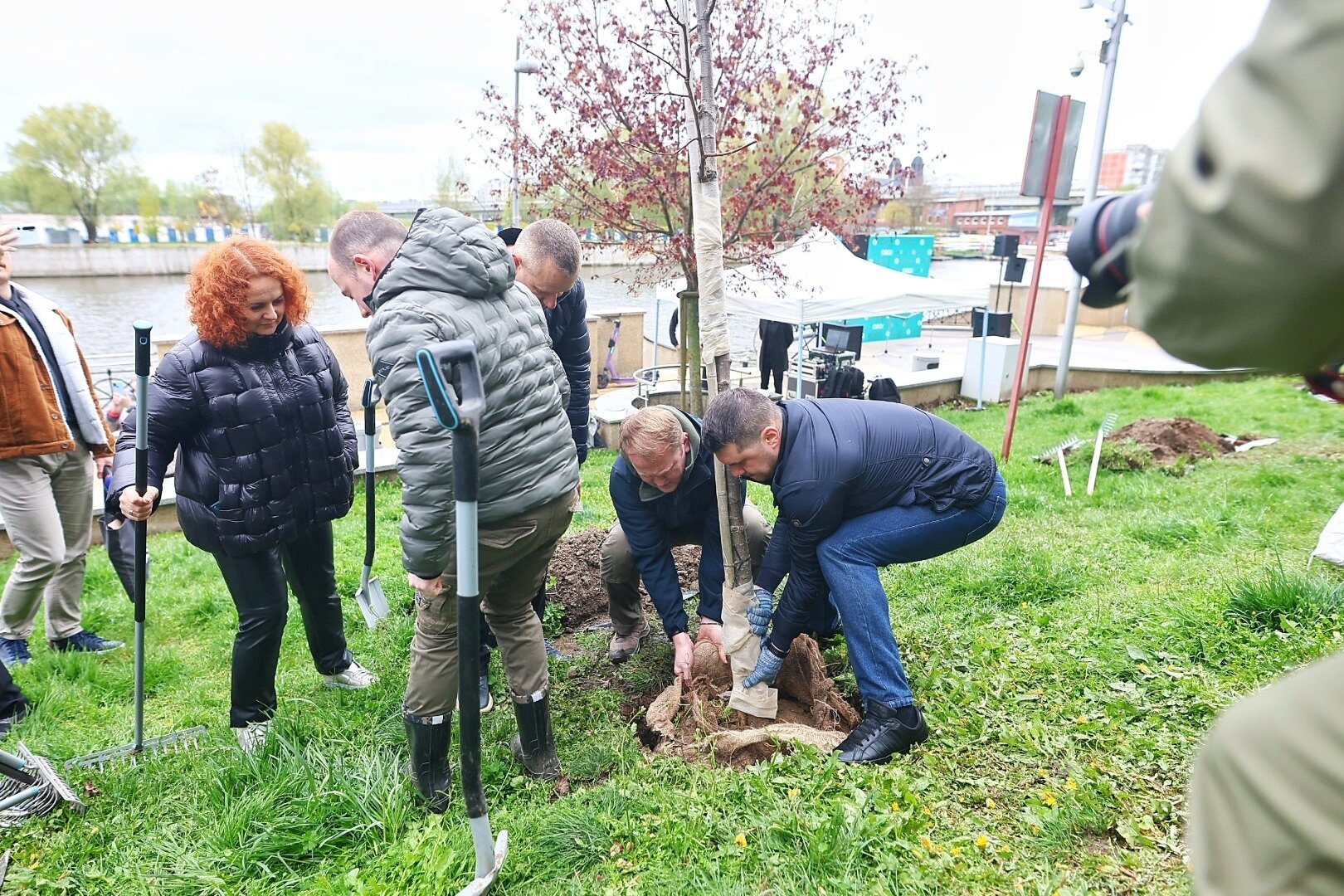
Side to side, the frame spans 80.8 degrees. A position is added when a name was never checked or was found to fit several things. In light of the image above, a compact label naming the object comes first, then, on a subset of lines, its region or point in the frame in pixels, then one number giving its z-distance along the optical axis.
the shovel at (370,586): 4.43
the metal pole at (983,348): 11.26
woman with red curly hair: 2.96
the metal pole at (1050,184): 6.43
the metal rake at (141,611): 2.90
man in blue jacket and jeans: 2.88
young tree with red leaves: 6.93
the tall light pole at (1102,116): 10.26
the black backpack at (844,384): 10.82
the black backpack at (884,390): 10.14
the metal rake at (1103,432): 6.18
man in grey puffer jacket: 2.39
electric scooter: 14.11
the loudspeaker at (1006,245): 18.64
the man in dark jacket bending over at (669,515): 3.17
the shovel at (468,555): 1.96
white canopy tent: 9.95
